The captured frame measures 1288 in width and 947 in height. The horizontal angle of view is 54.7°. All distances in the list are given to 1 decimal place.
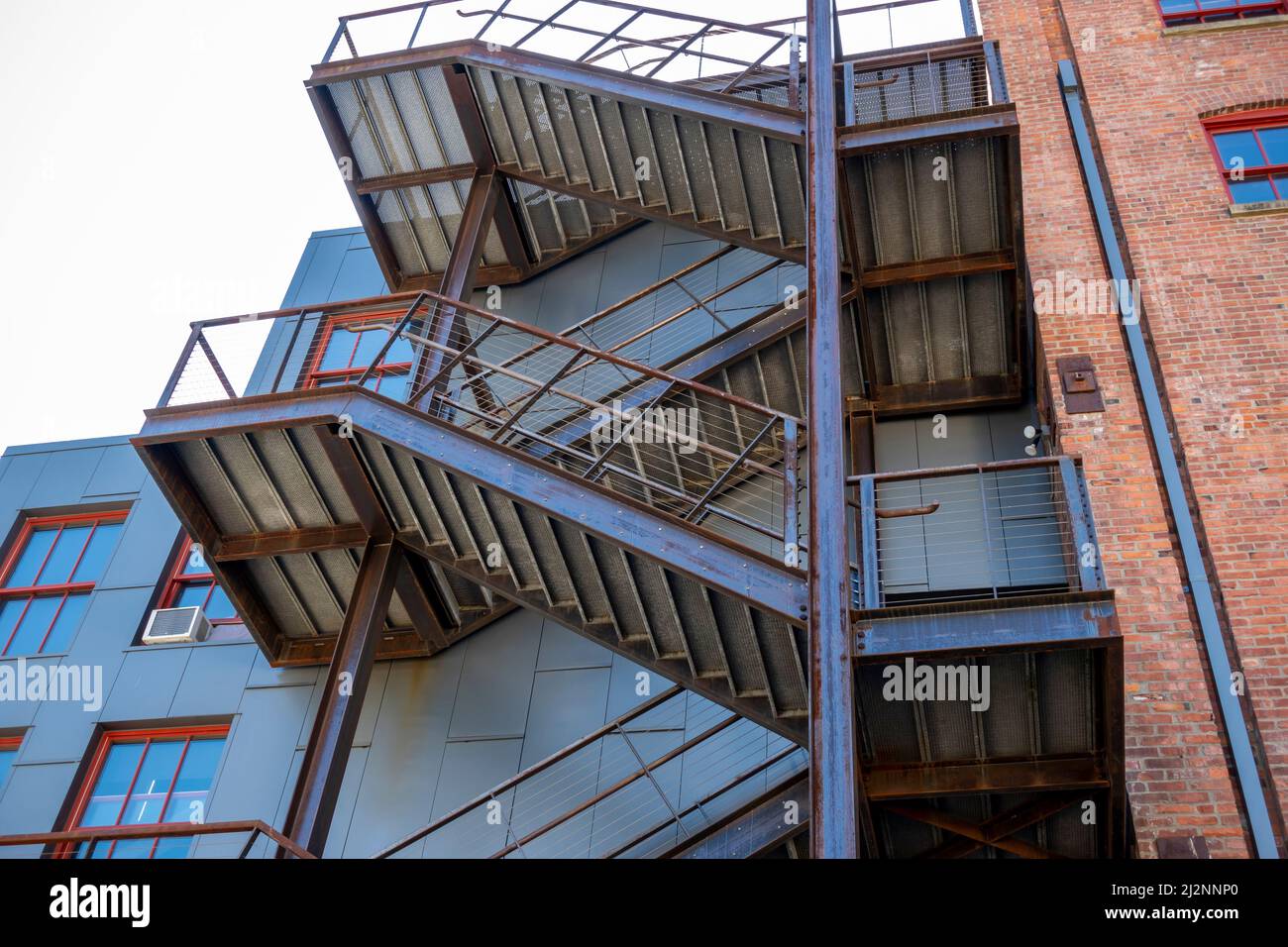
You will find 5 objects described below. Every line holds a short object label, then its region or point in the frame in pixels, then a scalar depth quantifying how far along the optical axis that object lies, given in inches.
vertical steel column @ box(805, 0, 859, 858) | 268.1
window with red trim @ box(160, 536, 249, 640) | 519.6
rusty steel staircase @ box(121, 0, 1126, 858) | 327.3
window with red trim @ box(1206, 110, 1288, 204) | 487.5
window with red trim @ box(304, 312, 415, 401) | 558.9
